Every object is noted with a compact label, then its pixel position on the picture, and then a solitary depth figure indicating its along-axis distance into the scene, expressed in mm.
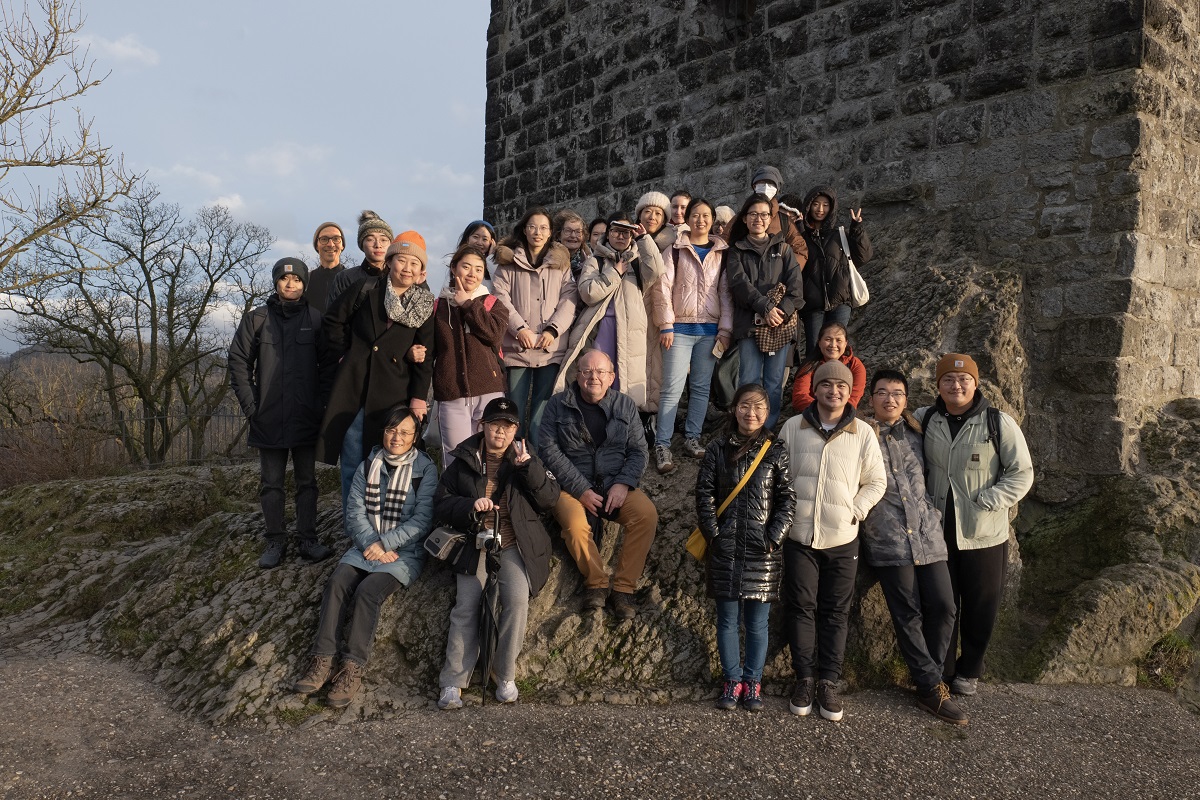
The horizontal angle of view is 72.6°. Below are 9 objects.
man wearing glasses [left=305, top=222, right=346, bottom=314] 5496
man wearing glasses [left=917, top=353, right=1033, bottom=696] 4211
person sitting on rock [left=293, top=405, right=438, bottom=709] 4039
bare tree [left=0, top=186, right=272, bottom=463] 14719
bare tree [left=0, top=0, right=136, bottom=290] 9141
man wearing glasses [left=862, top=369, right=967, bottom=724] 4109
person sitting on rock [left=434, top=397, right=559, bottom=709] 4039
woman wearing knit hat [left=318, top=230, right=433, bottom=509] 4684
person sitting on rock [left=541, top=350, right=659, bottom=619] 4316
